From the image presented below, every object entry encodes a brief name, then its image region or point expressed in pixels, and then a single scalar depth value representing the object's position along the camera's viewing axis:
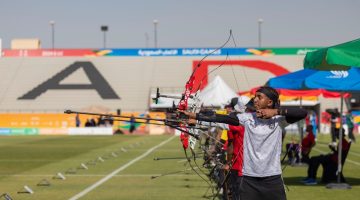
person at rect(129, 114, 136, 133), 61.78
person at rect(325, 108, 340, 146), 34.05
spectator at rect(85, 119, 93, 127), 61.94
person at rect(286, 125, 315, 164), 20.39
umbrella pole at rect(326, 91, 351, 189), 15.79
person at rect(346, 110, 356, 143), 40.94
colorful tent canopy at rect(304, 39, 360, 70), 12.26
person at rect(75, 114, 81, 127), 60.58
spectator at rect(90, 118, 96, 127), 62.53
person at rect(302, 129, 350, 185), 16.80
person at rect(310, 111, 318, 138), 40.60
